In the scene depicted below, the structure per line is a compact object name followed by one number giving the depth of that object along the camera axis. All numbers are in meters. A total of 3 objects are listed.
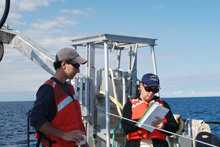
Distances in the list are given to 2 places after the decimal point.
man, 2.49
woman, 3.45
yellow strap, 5.94
